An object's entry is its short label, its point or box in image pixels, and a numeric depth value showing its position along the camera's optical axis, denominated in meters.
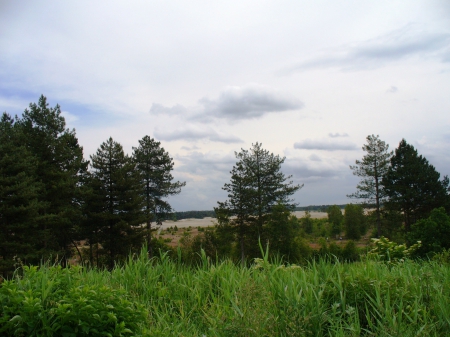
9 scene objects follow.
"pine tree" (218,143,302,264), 36.47
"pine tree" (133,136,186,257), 35.03
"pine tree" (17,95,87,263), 25.07
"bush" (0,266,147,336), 3.11
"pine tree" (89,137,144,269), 29.19
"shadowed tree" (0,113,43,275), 21.36
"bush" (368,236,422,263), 10.09
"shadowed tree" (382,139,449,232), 36.00
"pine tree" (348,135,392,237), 37.16
